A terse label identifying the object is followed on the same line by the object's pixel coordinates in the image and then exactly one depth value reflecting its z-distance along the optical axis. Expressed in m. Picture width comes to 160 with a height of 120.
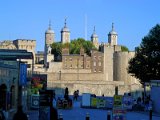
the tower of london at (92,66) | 100.30
